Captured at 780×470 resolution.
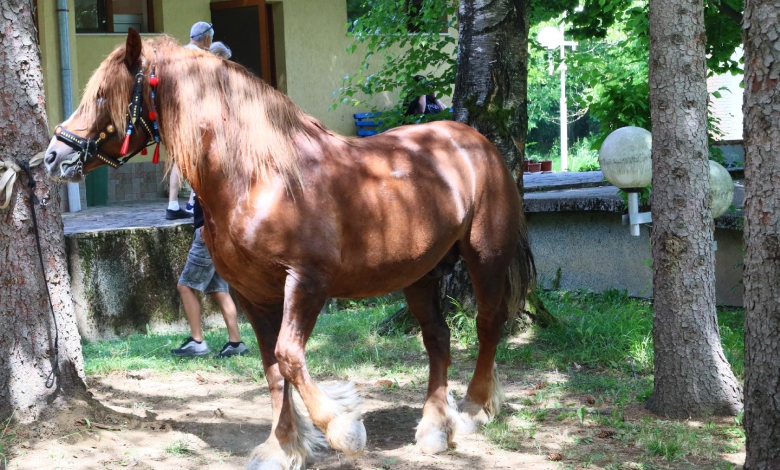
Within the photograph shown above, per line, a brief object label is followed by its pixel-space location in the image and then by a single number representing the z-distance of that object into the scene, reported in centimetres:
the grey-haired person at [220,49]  657
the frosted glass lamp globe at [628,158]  607
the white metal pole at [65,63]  1120
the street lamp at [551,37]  1673
